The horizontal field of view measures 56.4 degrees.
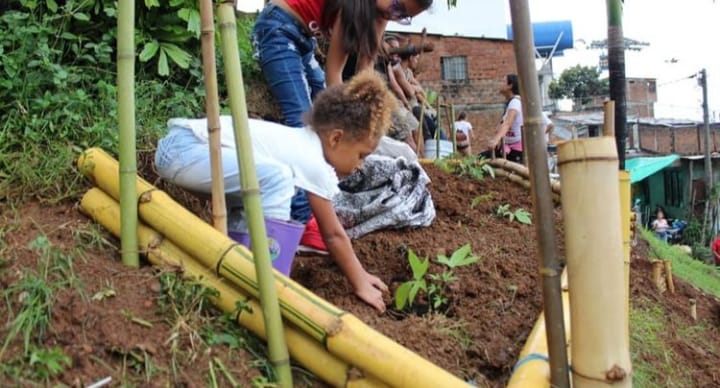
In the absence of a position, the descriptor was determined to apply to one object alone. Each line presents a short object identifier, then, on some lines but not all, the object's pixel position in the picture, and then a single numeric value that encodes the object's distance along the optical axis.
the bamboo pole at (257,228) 1.63
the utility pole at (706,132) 17.77
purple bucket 2.06
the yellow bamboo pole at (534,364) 1.63
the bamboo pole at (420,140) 4.93
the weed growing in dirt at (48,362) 1.45
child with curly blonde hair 2.15
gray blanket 3.10
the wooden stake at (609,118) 1.58
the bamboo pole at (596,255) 1.44
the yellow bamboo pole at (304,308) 1.57
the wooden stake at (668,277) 4.05
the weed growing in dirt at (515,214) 3.53
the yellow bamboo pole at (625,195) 1.92
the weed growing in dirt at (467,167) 4.32
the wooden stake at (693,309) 3.71
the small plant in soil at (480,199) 3.75
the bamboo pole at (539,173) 1.49
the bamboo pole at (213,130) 1.98
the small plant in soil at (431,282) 2.36
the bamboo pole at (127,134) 1.96
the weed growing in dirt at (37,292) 1.57
